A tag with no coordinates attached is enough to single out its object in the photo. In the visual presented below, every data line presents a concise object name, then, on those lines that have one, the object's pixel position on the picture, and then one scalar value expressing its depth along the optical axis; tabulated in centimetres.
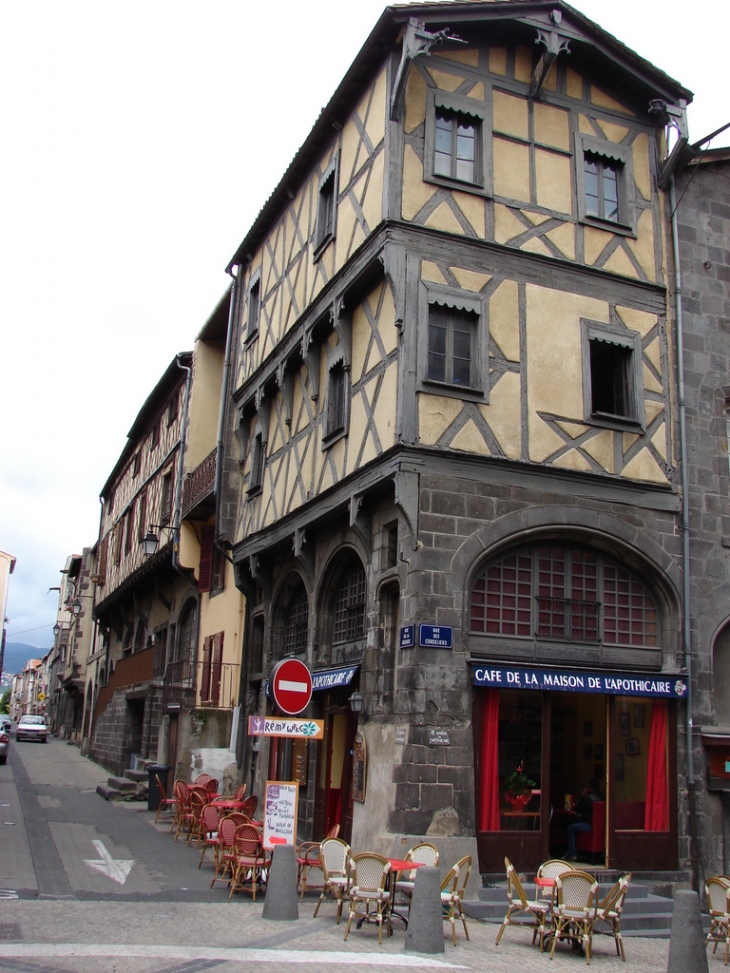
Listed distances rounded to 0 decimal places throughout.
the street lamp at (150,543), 2370
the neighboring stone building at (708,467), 1273
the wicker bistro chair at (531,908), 911
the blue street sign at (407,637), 1134
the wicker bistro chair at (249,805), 1484
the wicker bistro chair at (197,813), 1474
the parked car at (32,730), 4888
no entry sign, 922
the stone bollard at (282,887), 932
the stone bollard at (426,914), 848
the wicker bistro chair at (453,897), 929
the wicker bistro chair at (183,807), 1524
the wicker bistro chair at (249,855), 1061
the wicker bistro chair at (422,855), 996
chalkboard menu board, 955
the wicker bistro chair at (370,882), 916
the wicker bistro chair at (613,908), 896
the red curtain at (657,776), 1240
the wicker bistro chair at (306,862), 1060
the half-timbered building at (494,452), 1168
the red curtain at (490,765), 1141
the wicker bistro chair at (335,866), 947
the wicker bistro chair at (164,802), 1702
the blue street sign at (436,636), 1132
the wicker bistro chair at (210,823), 1243
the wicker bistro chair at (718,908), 952
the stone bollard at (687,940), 770
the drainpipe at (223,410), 1919
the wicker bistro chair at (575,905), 889
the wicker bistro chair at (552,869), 951
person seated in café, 1222
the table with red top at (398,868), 934
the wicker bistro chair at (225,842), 1120
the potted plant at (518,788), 1173
